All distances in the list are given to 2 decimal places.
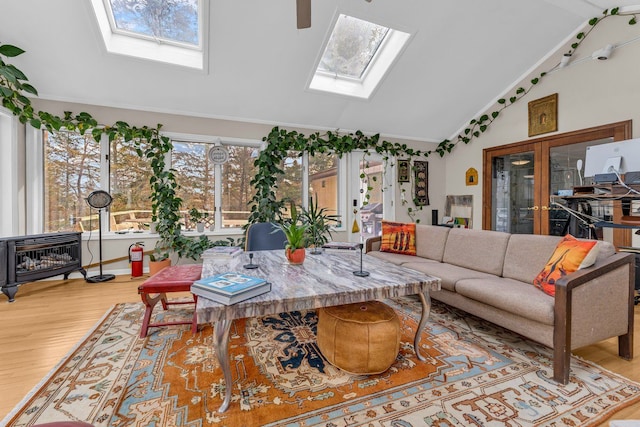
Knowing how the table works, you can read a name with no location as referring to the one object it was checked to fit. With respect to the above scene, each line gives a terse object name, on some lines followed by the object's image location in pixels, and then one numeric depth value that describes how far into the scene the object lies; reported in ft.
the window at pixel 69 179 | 12.85
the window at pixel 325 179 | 17.02
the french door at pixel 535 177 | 13.34
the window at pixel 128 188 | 13.69
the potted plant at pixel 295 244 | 7.11
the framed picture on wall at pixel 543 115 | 14.15
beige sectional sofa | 5.74
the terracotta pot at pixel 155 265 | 13.12
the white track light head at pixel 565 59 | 13.41
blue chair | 10.21
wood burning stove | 10.11
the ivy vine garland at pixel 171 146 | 11.57
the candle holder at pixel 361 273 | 6.23
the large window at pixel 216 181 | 14.75
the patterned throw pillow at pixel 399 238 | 11.89
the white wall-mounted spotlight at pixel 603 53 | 11.93
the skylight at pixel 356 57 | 13.24
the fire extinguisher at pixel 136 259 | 13.12
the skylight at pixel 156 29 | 10.98
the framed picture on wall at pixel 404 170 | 18.75
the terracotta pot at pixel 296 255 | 7.20
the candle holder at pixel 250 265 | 6.79
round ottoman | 5.54
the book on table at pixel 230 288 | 4.58
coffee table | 4.64
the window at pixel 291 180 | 16.15
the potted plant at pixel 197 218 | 14.61
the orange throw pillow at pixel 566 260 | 6.30
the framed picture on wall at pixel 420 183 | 19.15
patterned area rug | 4.69
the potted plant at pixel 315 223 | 8.06
